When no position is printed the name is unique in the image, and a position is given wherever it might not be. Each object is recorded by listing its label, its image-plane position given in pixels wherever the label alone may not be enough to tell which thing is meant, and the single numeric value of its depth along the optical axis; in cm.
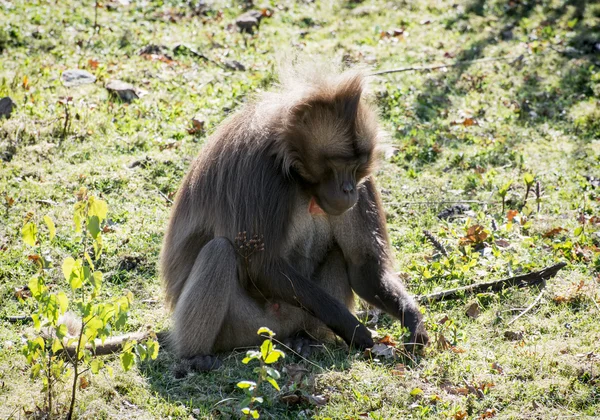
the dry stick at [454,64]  2017
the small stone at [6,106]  1623
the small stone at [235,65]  2016
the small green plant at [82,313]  775
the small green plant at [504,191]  1455
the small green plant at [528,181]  1445
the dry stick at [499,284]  1194
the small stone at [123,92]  1791
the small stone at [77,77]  1812
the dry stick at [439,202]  1509
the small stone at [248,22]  2261
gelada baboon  1001
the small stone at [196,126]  1694
